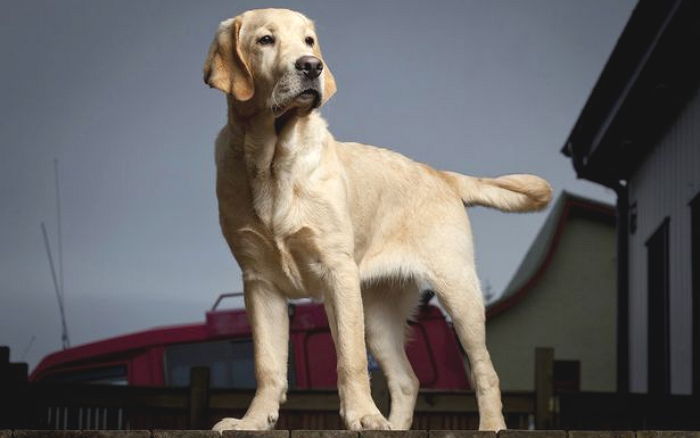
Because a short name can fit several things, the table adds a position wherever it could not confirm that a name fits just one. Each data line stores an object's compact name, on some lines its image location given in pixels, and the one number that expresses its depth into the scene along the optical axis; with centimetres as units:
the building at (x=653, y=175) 1477
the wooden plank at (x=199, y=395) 1458
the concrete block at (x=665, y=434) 697
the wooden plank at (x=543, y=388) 1492
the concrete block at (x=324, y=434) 680
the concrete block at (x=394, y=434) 682
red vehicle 1773
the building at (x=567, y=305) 2690
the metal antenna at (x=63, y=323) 1730
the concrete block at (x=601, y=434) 686
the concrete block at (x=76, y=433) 674
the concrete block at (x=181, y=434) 675
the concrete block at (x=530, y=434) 682
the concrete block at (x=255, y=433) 683
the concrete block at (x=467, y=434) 683
